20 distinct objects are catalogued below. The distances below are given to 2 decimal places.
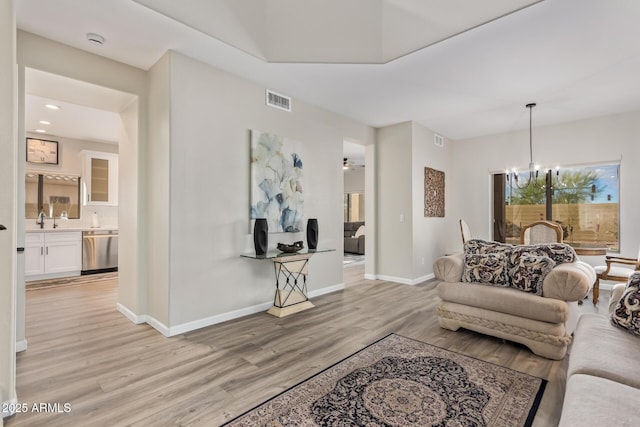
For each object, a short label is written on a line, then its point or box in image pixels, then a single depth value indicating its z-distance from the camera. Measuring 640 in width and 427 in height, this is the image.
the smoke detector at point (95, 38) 2.67
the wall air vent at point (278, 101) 3.85
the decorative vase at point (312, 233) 4.09
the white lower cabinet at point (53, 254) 5.18
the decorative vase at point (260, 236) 3.45
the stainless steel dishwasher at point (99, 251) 5.77
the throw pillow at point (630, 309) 1.86
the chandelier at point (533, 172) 4.49
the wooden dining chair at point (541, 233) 4.39
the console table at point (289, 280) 3.57
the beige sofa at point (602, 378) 1.11
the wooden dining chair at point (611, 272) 3.80
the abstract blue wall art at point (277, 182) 3.63
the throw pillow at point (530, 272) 2.71
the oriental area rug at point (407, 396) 1.76
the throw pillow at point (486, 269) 2.95
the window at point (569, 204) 4.98
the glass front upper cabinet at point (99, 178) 6.08
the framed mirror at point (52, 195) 5.69
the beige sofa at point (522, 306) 2.49
